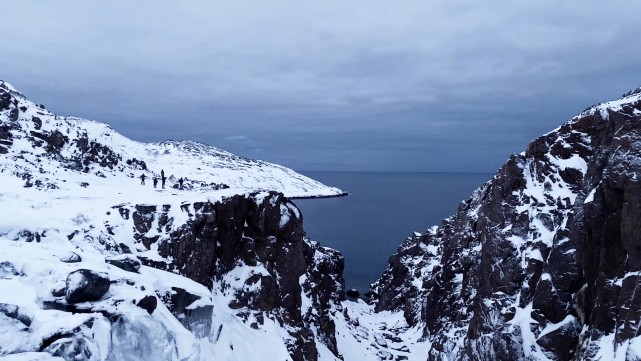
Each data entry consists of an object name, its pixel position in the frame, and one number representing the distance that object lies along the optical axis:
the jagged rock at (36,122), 86.33
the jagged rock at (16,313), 16.28
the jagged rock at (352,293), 129.94
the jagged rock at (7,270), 19.12
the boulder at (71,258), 21.70
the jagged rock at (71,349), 15.97
